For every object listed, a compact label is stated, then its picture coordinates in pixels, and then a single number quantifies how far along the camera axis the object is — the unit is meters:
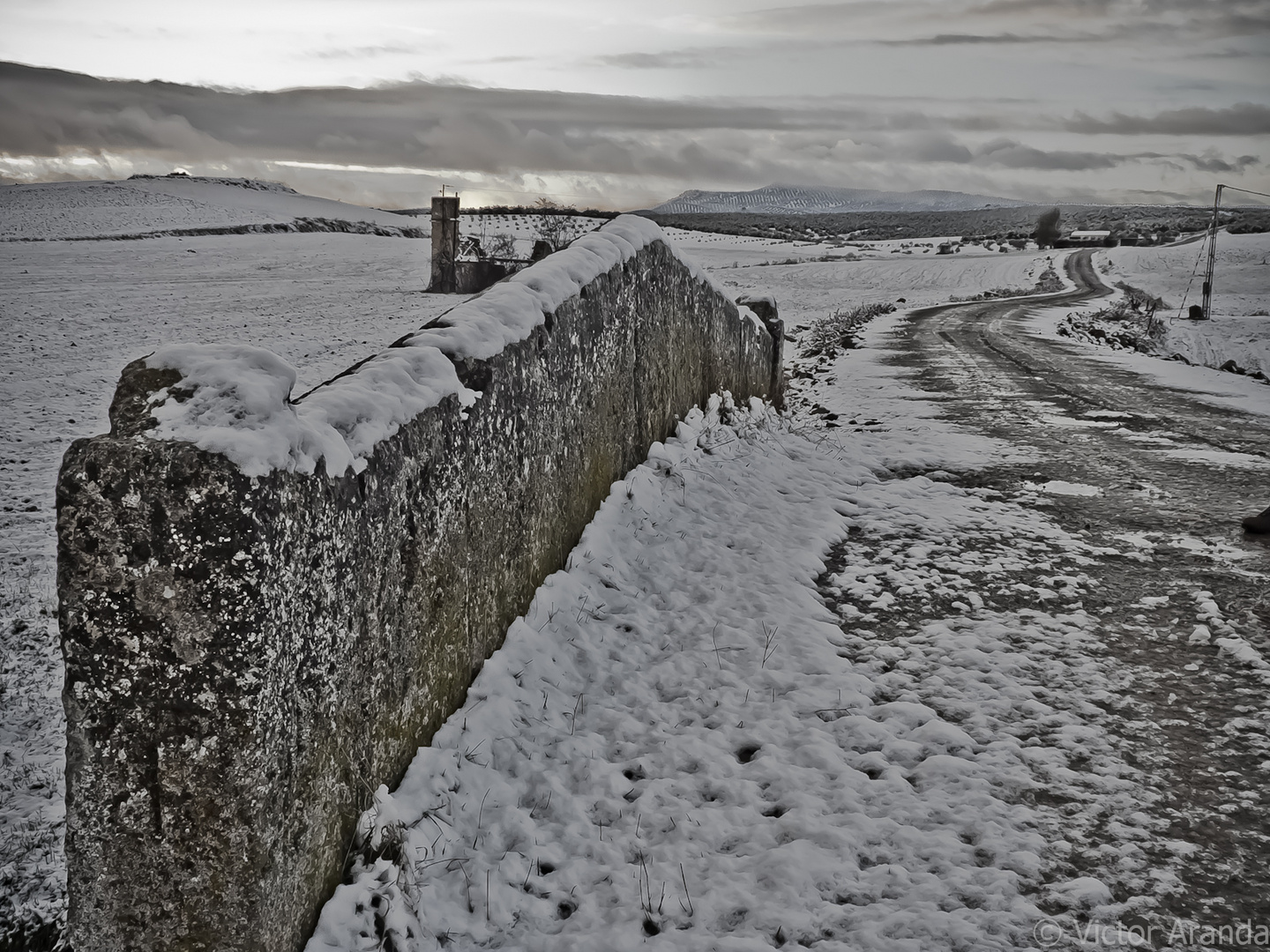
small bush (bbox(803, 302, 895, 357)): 16.81
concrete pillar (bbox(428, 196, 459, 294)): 27.59
